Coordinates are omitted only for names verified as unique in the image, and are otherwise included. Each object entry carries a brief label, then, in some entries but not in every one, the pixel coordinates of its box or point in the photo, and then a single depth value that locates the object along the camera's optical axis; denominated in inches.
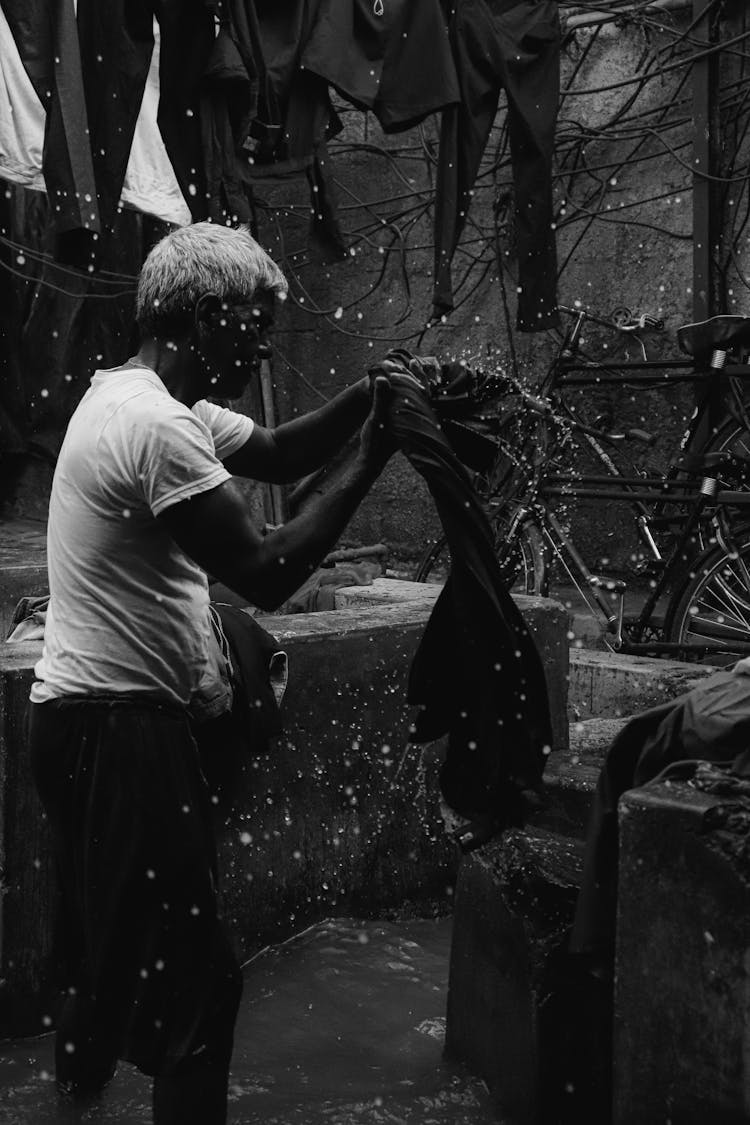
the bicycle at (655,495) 242.2
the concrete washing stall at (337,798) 160.9
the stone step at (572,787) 146.1
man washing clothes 97.7
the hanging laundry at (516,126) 276.2
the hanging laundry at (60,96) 222.8
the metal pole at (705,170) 300.5
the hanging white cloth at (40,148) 227.9
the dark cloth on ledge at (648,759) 105.9
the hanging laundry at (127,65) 232.5
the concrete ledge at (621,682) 215.3
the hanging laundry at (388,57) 254.7
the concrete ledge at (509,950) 121.7
